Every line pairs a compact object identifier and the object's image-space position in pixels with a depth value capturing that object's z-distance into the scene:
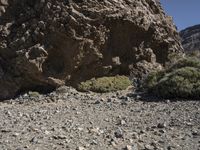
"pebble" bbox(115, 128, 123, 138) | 2.76
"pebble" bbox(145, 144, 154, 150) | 2.57
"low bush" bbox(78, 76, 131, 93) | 4.48
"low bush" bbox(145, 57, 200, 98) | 3.93
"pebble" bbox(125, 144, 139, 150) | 2.55
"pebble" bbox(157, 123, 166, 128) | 2.99
